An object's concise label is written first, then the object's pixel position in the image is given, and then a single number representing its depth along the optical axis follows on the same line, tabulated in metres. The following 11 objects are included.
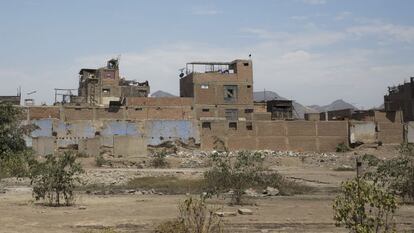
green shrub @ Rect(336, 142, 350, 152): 62.07
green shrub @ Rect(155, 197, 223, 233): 9.53
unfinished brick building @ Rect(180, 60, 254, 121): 67.88
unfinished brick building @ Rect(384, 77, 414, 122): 75.12
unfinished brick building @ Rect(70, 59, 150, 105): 77.12
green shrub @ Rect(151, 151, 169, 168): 46.84
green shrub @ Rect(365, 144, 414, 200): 19.66
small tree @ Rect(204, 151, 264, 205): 20.88
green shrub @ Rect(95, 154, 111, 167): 45.96
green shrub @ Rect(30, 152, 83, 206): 18.70
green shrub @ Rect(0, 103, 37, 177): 25.14
